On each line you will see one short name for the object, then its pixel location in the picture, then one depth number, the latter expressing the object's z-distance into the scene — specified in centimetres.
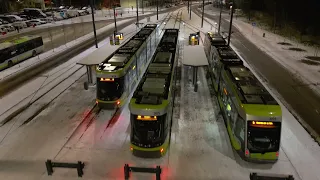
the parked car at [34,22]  5872
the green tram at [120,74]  1795
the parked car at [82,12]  8031
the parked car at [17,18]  5949
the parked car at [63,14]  7146
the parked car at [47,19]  6613
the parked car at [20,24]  5412
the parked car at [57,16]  6971
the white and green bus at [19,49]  2911
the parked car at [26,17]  6611
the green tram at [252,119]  1234
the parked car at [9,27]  5117
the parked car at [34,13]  7088
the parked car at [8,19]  5825
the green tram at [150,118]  1277
